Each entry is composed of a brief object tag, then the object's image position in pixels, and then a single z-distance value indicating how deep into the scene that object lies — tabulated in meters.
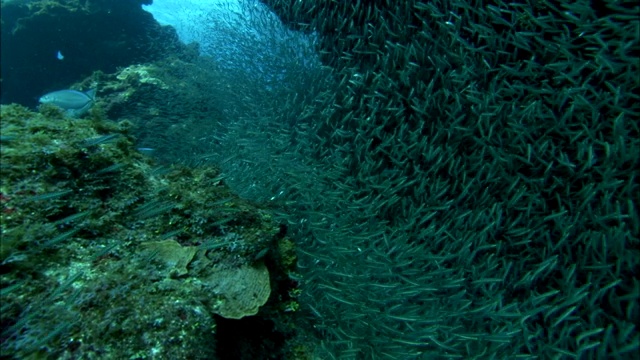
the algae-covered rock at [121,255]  2.71
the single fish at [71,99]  7.29
